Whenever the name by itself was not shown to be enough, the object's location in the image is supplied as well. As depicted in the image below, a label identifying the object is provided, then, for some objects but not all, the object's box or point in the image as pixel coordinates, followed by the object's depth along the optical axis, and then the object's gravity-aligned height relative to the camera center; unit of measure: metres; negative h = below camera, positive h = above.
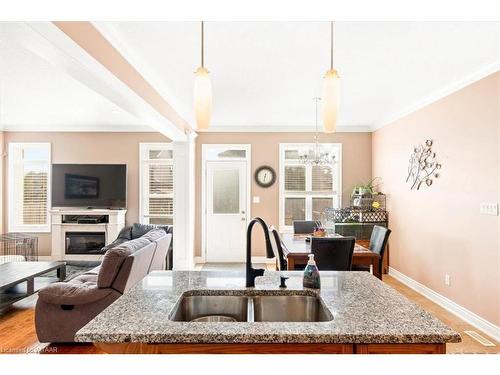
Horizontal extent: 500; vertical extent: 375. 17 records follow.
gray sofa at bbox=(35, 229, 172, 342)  2.74 -0.91
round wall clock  6.10 +0.27
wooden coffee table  3.44 -0.96
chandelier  6.05 +0.71
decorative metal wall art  4.05 +0.32
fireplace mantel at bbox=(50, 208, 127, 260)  5.92 -0.69
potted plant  5.60 +0.03
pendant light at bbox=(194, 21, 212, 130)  1.46 +0.43
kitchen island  1.02 -0.45
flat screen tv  6.11 +0.07
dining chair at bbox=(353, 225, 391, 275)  3.38 -0.55
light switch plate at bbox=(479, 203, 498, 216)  2.95 -0.16
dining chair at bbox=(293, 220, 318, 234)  4.73 -0.53
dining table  3.05 -0.62
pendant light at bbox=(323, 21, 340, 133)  1.56 +0.46
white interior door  6.12 -0.38
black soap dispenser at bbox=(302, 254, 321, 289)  1.52 -0.40
